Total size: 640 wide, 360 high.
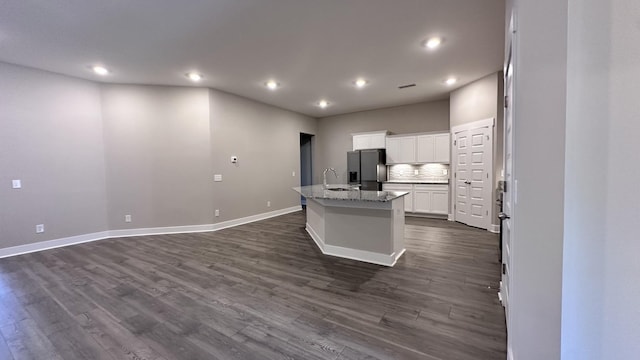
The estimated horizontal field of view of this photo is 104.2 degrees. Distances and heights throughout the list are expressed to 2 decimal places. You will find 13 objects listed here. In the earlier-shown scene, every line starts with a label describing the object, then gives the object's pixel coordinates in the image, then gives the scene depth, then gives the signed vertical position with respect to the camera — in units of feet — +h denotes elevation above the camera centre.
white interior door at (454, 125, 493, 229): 15.64 -0.43
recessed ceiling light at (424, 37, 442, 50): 10.65 +5.54
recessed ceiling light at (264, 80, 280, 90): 15.69 +5.66
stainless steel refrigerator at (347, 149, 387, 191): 21.44 +0.14
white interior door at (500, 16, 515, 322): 5.99 -0.85
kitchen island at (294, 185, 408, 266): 10.30 -2.43
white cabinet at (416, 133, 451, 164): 19.04 +1.61
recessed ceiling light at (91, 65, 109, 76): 12.96 +5.64
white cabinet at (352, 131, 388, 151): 21.90 +2.69
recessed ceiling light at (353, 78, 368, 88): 15.64 +5.65
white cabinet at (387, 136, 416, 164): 20.58 +1.65
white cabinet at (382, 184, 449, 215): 19.02 -2.35
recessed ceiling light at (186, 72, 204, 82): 14.15 +5.65
